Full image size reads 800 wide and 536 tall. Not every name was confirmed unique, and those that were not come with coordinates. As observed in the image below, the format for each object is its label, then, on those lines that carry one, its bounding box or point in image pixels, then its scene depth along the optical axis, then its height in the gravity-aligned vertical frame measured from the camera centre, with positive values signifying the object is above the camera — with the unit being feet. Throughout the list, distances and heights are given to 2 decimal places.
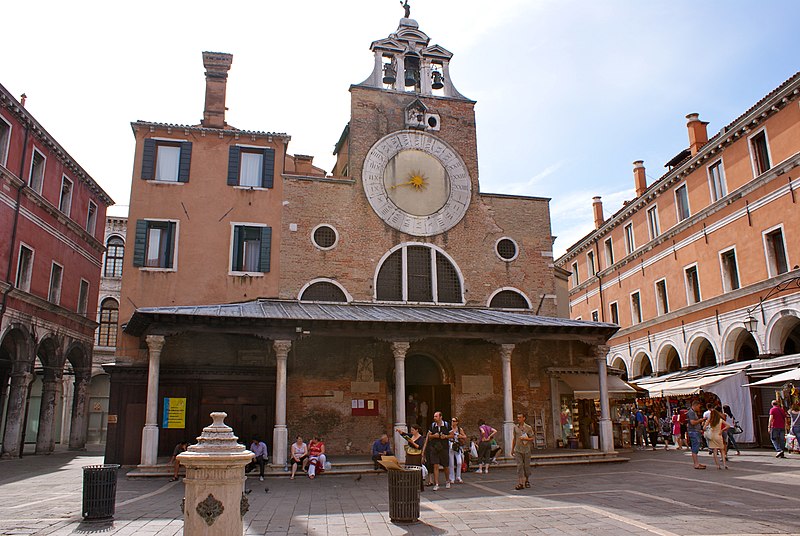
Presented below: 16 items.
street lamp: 67.67 +13.03
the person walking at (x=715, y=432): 47.68 -1.08
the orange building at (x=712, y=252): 69.51 +21.23
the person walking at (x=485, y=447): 52.13 -2.07
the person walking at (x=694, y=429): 48.61 -0.86
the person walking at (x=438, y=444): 44.47 -1.52
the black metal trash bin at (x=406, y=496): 29.48 -3.30
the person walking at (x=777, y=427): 58.65 -0.97
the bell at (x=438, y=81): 74.95 +38.37
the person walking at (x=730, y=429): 64.66 -1.02
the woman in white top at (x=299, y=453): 49.96 -2.22
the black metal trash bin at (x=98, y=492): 30.35 -2.99
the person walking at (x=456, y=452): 46.29 -2.17
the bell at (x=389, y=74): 73.31 +38.49
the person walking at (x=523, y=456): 41.57 -2.26
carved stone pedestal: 21.40 -2.04
